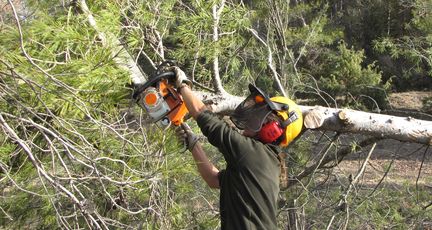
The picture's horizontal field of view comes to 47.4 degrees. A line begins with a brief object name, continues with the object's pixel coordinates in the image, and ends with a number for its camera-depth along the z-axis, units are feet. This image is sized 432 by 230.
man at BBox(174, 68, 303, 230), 7.69
